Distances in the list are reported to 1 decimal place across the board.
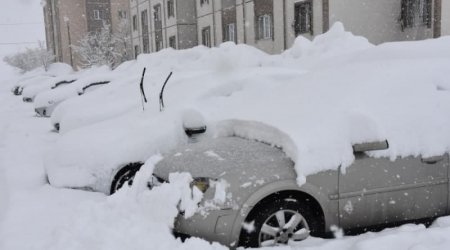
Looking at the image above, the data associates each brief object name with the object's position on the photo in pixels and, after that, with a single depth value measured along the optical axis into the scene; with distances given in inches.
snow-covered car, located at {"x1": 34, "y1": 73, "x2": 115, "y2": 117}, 563.2
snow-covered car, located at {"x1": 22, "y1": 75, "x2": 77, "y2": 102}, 804.6
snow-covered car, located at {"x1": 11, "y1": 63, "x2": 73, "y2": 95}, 1186.3
